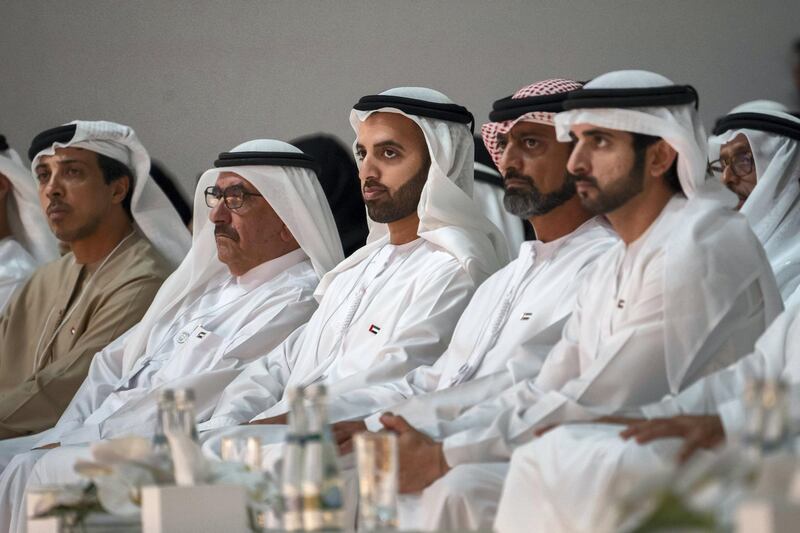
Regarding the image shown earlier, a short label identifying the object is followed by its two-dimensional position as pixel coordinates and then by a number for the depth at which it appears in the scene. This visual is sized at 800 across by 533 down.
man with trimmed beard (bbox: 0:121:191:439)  12.62
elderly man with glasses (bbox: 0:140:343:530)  11.32
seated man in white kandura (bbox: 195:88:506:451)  9.86
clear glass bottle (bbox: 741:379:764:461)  4.85
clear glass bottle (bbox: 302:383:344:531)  5.58
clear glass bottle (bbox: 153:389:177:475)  6.23
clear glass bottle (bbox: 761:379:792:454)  4.82
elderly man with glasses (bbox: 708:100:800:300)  10.63
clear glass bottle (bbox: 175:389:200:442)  6.21
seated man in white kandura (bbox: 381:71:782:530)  7.46
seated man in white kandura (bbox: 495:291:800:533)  6.47
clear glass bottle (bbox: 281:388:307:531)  5.59
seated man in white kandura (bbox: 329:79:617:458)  8.84
